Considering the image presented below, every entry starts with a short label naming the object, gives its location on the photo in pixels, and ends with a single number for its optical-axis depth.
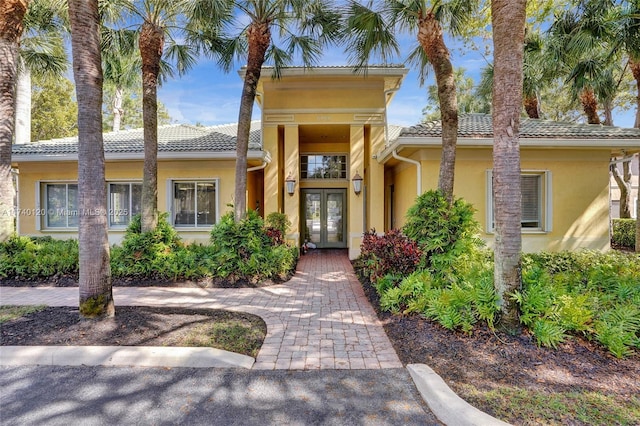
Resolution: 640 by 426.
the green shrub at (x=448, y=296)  4.32
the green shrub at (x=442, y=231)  6.41
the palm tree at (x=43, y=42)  9.17
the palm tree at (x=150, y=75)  8.11
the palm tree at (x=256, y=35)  7.81
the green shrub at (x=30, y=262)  7.73
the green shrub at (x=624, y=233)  13.79
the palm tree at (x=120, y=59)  8.97
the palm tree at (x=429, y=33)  6.96
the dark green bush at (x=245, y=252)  7.73
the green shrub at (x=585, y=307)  3.85
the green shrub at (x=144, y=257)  7.70
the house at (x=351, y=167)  9.10
